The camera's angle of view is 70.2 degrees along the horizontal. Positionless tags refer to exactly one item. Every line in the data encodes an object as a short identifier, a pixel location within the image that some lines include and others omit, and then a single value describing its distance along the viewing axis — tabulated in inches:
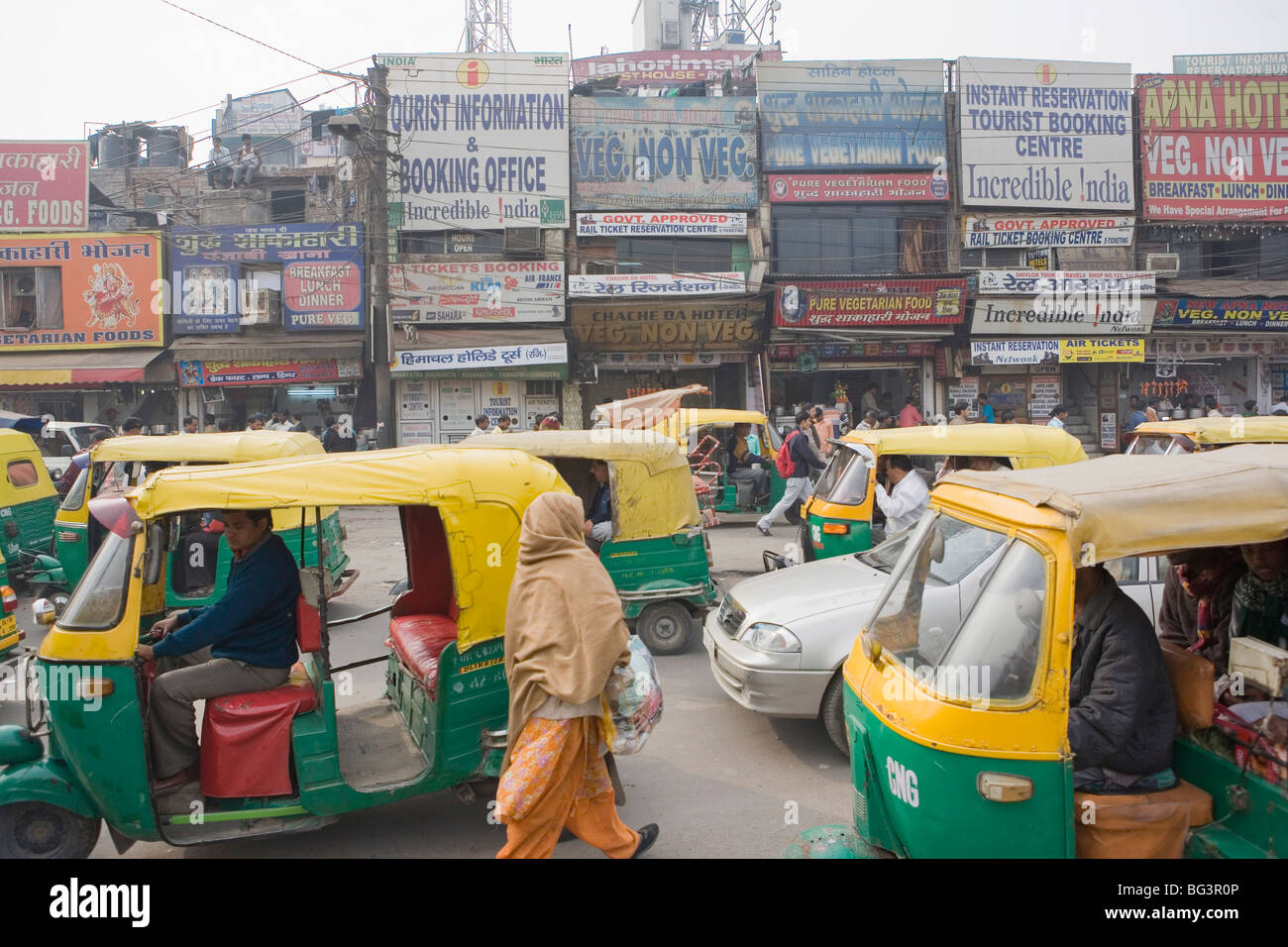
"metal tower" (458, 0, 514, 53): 1683.1
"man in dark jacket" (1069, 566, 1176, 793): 124.5
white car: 212.2
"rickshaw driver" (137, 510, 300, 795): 159.0
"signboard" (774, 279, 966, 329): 845.8
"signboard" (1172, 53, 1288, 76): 1262.3
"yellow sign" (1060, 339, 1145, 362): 890.7
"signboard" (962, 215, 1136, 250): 890.7
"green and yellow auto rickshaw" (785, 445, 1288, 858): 114.0
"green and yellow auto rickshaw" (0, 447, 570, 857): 151.4
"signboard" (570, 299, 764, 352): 852.6
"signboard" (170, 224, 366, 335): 837.8
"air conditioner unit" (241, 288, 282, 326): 827.4
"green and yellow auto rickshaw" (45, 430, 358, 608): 320.5
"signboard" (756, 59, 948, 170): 874.1
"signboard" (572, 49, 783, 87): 1332.4
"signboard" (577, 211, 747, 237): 852.6
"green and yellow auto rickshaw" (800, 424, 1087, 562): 298.8
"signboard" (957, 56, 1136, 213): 888.9
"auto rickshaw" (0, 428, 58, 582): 384.5
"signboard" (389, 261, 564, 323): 834.8
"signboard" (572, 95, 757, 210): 857.5
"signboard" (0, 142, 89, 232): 853.2
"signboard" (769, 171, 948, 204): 871.1
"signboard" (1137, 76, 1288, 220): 900.6
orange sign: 830.5
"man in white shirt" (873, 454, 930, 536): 310.8
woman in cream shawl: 139.0
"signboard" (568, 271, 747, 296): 840.9
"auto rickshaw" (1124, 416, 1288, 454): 327.0
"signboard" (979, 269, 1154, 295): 876.6
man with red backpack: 494.0
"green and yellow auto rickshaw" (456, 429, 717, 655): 307.0
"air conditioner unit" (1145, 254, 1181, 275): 901.2
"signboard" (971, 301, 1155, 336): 880.3
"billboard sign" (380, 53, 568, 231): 840.9
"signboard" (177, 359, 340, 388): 831.1
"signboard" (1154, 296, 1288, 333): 888.9
